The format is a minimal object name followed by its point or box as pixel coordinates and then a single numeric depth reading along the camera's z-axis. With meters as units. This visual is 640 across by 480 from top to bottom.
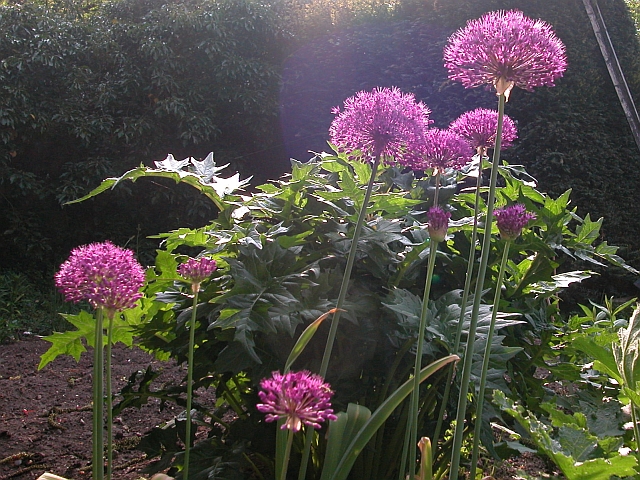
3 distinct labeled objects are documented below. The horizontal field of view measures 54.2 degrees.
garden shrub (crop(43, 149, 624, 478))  1.48
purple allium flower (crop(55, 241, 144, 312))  0.98
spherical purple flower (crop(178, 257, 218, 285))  1.18
